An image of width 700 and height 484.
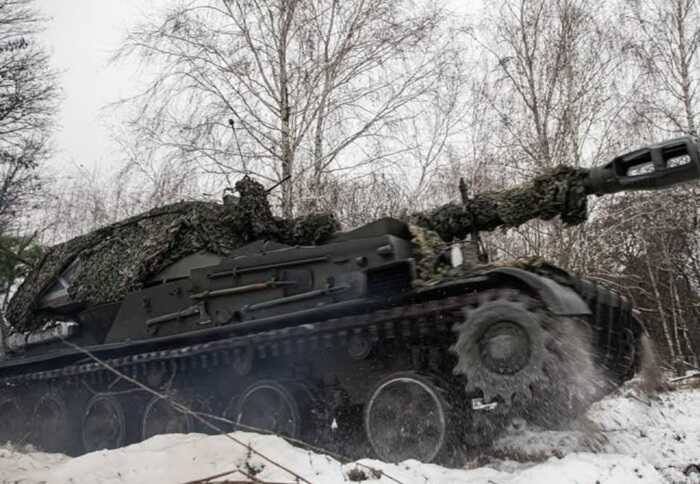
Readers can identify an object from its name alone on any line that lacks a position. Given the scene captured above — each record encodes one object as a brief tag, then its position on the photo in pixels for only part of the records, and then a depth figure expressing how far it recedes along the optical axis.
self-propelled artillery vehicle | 5.82
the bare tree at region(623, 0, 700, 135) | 15.87
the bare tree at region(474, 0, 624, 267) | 14.46
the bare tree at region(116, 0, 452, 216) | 14.60
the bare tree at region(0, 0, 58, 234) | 18.98
